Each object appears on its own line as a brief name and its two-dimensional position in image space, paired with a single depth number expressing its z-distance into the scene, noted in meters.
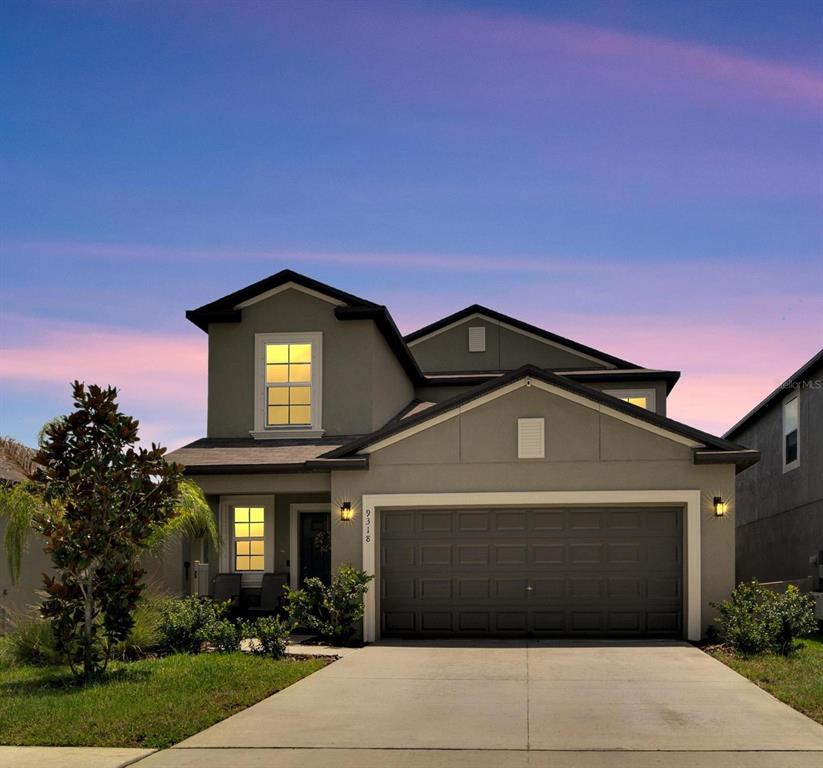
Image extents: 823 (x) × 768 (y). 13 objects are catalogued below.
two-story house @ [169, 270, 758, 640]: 17.06
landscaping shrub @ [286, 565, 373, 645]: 16.84
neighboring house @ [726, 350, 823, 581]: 21.67
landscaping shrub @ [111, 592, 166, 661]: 14.77
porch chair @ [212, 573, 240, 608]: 19.73
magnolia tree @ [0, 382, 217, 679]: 12.69
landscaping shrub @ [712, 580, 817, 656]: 15.18
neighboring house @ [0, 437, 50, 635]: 18.75
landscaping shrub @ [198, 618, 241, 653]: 15.02
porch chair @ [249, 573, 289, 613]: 19.44
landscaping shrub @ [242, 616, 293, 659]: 14.68
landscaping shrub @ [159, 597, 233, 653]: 15.05
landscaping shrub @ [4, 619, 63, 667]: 14.35
